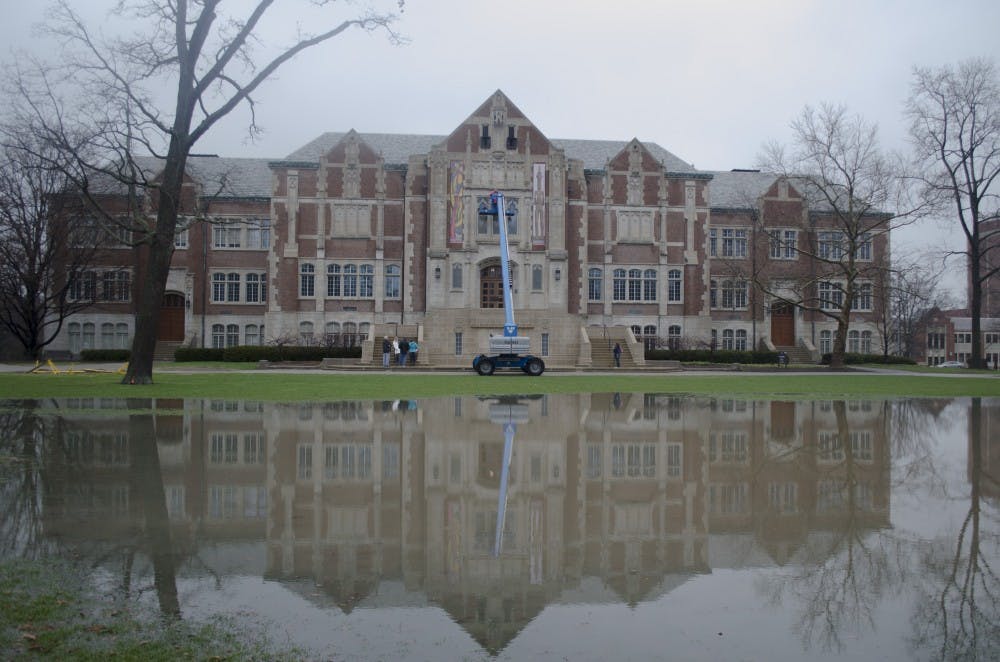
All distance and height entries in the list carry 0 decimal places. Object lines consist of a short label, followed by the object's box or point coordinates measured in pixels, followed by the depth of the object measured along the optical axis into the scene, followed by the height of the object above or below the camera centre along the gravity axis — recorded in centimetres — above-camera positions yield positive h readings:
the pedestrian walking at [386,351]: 4100 +13
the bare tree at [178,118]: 2544 +725
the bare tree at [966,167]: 4353 +1002
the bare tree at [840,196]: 4316 +815
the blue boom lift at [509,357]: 3588 -11
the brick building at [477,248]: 5116 +668
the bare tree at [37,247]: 4716 +606
